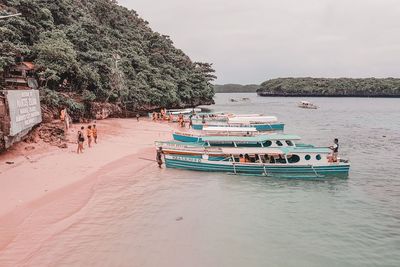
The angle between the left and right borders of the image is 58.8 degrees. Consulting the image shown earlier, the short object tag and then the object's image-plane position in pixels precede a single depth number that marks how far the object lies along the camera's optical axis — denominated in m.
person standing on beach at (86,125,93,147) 27.67
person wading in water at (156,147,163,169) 25.31
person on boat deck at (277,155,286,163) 25.00
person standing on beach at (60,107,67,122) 31.09
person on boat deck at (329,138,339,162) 25.34
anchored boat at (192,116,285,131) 44.31
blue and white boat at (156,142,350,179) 24.42
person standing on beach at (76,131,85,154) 24.97
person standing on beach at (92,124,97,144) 29.18
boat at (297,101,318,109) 100.68
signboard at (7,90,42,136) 20.58
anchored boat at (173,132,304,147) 27.80
